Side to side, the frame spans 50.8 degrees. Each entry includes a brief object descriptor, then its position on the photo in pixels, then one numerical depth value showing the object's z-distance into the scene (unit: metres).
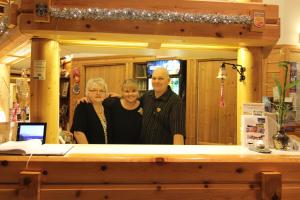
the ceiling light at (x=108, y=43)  2.51
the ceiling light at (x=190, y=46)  2.54
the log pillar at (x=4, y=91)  5.72
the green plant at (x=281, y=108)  2.01
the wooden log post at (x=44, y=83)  2.41
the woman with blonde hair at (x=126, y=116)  2.68
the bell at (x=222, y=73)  2.73
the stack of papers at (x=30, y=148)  1.64
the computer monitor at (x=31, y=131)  1.97
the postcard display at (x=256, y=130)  1.96
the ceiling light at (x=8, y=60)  4.17
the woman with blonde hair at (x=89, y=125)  2.62
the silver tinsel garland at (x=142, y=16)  2.16
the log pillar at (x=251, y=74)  2.50
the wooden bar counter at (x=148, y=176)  1.58
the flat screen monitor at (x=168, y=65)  5.21
